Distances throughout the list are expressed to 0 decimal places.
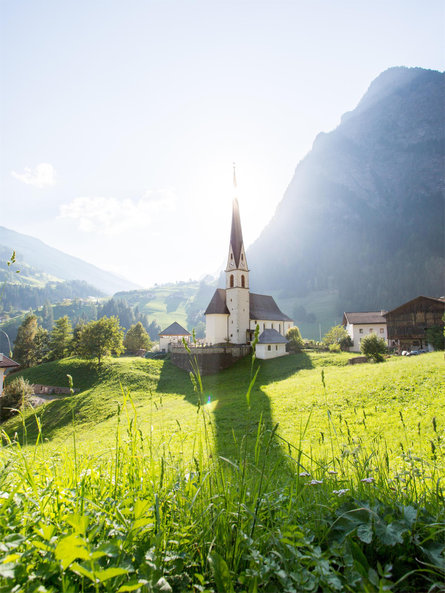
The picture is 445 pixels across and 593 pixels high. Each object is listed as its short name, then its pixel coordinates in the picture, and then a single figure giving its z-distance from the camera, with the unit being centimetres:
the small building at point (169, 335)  6022
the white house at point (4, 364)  2155
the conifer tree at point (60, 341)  5875
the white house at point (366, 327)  5966
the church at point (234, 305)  4950
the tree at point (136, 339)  6906
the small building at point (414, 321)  4928
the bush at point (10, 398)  2791
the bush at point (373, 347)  3331
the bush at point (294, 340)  4769
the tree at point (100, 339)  4375
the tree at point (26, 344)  5806
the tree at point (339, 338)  5766
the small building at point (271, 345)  4362
